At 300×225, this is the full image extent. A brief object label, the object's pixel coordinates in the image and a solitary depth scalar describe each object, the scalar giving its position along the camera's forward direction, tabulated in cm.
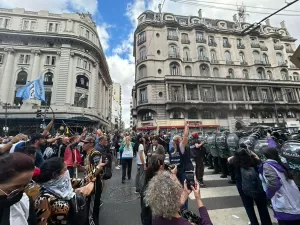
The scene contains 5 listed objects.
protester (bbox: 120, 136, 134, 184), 685
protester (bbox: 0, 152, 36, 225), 121
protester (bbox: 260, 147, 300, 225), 230
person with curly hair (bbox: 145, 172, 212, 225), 153
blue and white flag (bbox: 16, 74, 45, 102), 1505
